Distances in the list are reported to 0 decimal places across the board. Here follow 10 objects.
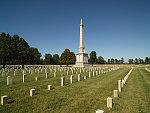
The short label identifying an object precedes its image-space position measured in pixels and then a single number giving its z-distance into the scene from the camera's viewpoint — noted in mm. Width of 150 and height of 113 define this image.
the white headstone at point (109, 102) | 4559
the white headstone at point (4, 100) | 4555
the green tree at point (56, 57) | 85038
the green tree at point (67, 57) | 58200
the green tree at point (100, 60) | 92312
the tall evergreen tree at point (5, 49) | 26506
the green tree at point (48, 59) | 77750
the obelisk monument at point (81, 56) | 39894
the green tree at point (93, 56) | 74144
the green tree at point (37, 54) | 66012
